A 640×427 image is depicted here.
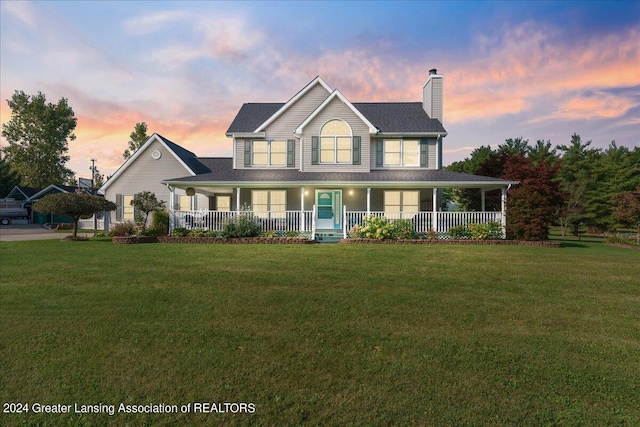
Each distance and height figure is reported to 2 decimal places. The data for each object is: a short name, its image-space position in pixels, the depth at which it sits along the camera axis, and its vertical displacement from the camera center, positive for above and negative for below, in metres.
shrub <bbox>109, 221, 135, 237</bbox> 17.34 -0.57
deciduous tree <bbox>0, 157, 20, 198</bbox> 46.97 +5.92
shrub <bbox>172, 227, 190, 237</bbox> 16.06 -0.63
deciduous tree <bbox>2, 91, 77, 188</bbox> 53.34 +14.03
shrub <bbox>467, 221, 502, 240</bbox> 15.56 -0.58
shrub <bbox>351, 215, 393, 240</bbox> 15.05 -0.47
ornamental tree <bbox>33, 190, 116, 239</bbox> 16.86 +0.77
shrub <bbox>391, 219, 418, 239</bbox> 15.21 -0.52
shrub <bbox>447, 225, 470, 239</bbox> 15.85 -0.65
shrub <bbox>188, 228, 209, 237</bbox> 15.96 -0.68
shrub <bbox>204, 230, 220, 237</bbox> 15.88 -0.68
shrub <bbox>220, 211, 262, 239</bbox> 15.50 -0.42
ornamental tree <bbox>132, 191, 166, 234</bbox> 19.44 +0.95
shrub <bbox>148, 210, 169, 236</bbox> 17.06 -0.26
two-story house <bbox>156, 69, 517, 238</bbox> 16.89 +3.11
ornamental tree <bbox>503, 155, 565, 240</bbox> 14.90 +0.22
